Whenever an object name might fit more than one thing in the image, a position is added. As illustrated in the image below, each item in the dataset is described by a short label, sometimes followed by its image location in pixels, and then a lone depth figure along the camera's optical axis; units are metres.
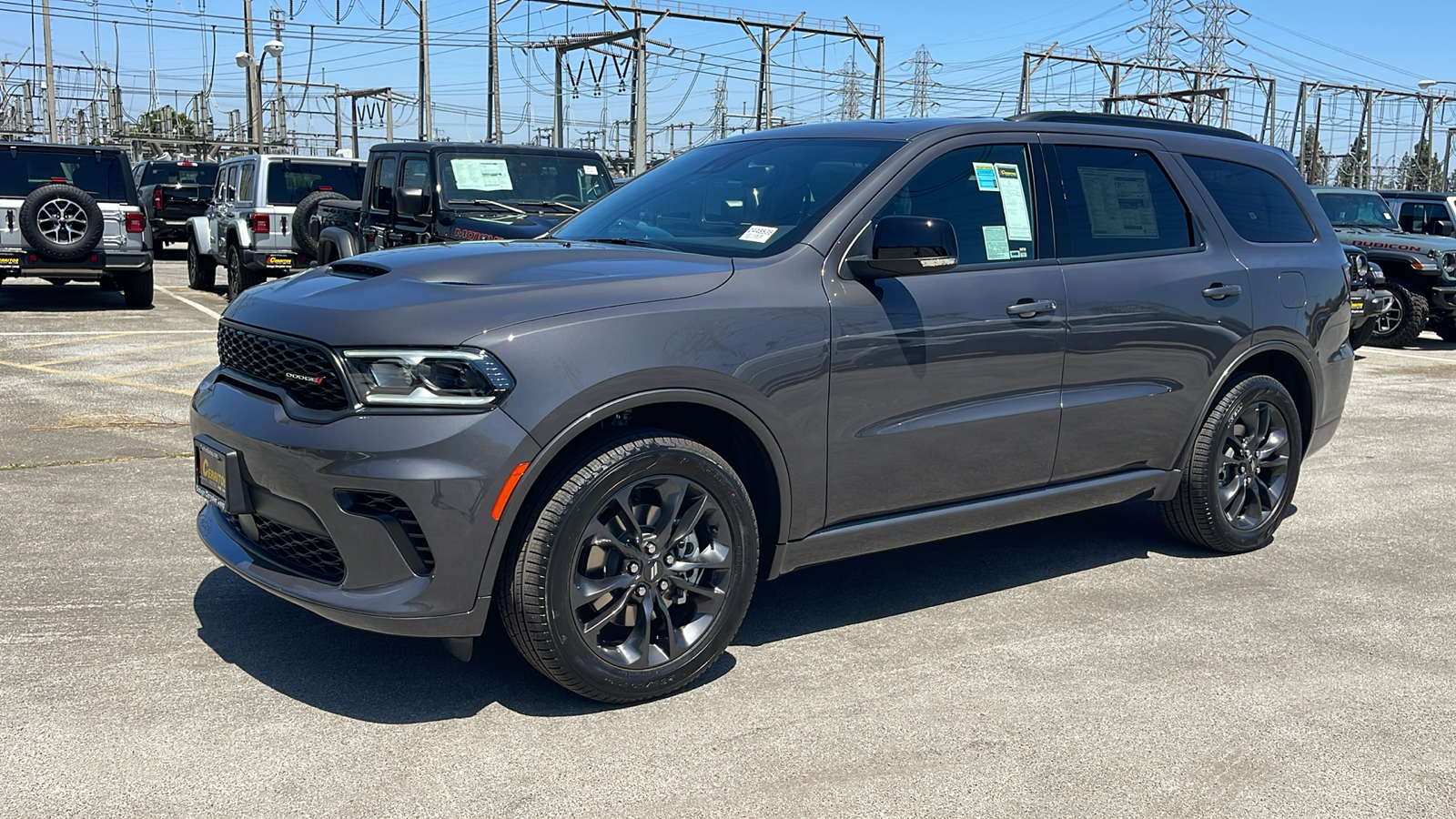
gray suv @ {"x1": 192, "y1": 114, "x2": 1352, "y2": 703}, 3.51
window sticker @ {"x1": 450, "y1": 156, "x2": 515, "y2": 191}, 11.44
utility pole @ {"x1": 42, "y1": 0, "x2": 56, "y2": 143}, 40.72
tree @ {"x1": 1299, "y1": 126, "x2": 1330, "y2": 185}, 54.62
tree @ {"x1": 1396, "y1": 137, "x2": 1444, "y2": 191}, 61.34
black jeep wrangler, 11.05
